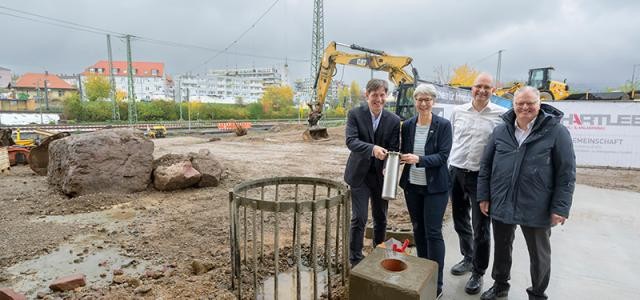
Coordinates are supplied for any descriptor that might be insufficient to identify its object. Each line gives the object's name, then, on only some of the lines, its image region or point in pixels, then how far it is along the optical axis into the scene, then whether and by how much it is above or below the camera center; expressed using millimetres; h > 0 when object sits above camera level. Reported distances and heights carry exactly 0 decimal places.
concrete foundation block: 2096 -1024
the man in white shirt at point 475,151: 2781 -316
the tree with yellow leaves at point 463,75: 41144 +4507
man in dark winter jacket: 2258 -435
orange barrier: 29019 -1241
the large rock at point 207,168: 6492 -1069
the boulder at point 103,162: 5766 -880
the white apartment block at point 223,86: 91375 +6928
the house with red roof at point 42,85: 64188 +4684
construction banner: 8234 -415
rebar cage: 2461 -1017
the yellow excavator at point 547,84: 16359 +1336
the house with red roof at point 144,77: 81312 +7940
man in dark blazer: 2875 -249
